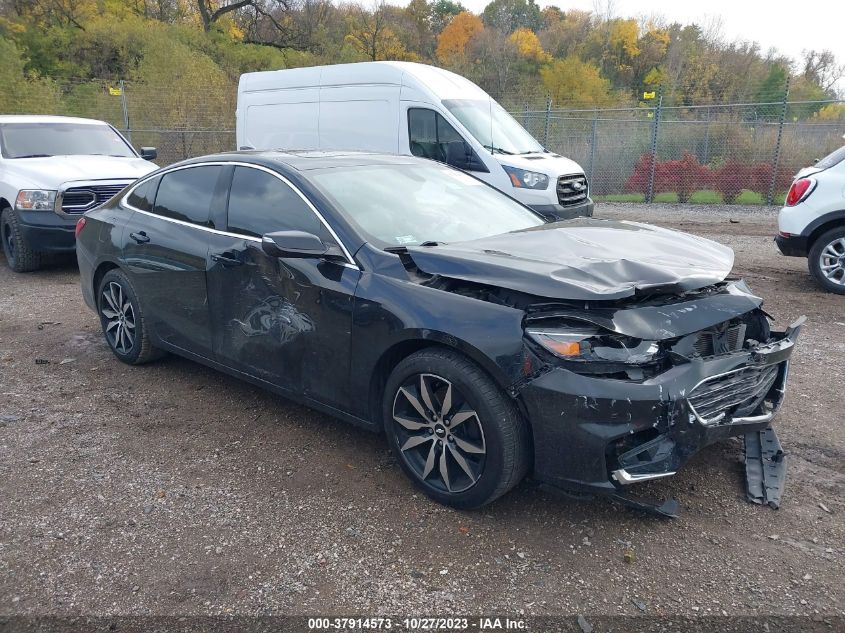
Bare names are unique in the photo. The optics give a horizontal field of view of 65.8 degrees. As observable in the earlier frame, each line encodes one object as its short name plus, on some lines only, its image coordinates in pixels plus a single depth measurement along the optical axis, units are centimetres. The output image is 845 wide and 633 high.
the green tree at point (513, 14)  6131
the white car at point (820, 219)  712
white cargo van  954
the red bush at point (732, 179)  1595
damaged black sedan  281
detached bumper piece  322
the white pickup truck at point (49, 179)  796
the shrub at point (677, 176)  1633
